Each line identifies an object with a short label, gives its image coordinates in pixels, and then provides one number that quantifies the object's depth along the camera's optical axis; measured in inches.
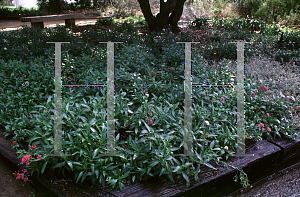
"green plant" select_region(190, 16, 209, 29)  376.0
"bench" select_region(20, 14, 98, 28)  337.0
